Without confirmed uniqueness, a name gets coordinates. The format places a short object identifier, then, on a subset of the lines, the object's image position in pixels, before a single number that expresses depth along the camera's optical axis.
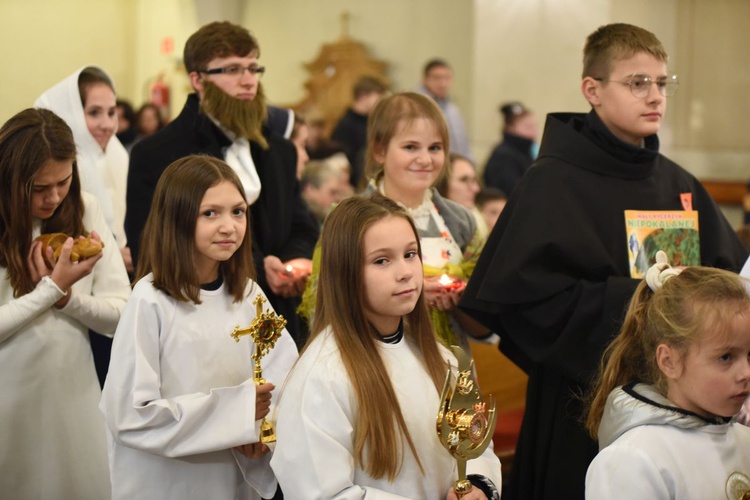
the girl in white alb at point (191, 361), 3.13
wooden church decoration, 14.03
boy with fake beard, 4.37
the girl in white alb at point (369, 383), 2.72
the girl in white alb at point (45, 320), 3.59
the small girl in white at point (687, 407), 2.60
